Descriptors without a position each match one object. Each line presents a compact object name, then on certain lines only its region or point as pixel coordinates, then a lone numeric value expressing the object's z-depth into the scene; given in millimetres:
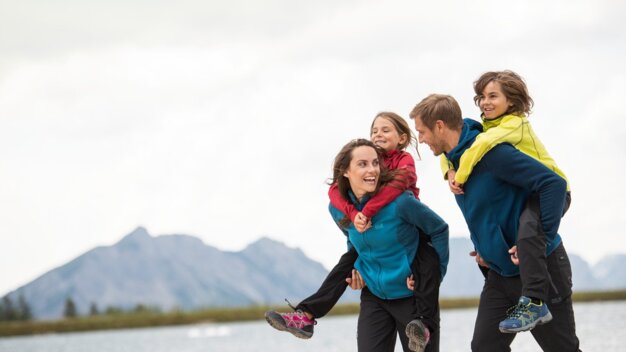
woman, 9801
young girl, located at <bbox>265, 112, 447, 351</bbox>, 9838
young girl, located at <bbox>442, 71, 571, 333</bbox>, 8850
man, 8974
